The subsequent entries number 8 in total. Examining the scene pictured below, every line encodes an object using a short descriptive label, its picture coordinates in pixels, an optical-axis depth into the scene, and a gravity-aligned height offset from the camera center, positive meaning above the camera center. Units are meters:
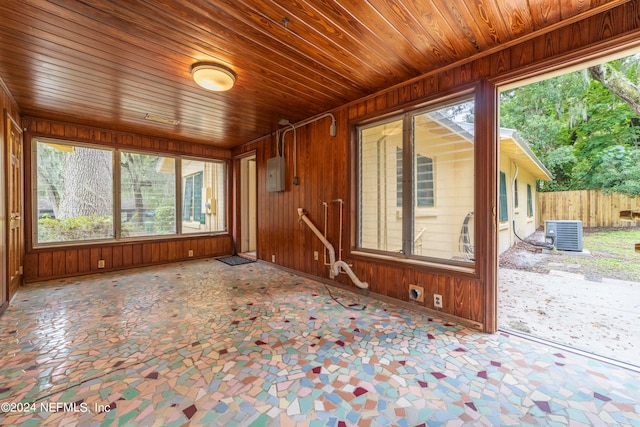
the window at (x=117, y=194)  3.97 +0.37
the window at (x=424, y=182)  2.85 +0.32
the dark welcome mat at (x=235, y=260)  5.00 -0.93
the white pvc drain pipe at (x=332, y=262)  3.16 -0.64
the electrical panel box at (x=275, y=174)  4.29 +0.65
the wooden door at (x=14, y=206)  2.93 +0.12
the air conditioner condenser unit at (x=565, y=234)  5.86 -0.57
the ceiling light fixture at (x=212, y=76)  2.42 +1.31
